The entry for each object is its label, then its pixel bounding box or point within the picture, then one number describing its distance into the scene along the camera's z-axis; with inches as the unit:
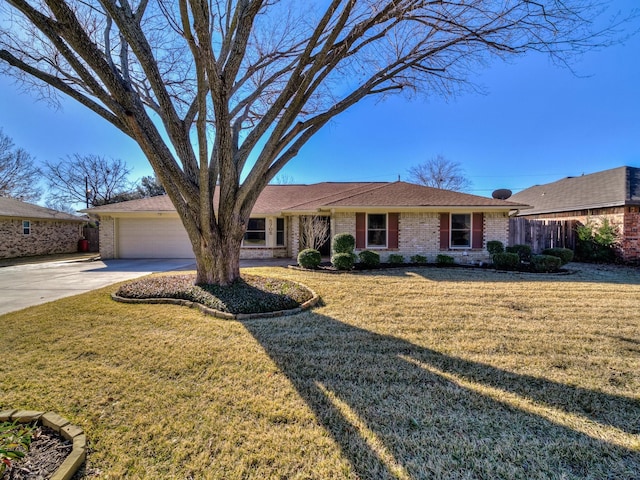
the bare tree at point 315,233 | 435.5
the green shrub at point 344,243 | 394.0
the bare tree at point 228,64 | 184.4
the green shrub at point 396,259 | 426.3
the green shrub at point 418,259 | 436.2
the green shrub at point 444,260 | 423.5
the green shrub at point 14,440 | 63.9
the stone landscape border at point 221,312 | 193.3
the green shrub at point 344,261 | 374.9
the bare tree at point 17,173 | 927.0
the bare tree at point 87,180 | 1064.2
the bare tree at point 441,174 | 1360.7
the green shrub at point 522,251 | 412.8
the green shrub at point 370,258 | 394.0
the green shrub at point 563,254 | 388.2
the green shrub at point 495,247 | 415.2
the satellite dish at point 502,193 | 603.2
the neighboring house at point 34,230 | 572.7
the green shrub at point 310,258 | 387.5
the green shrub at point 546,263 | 358.6
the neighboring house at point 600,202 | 432.5
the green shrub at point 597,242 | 448.1
